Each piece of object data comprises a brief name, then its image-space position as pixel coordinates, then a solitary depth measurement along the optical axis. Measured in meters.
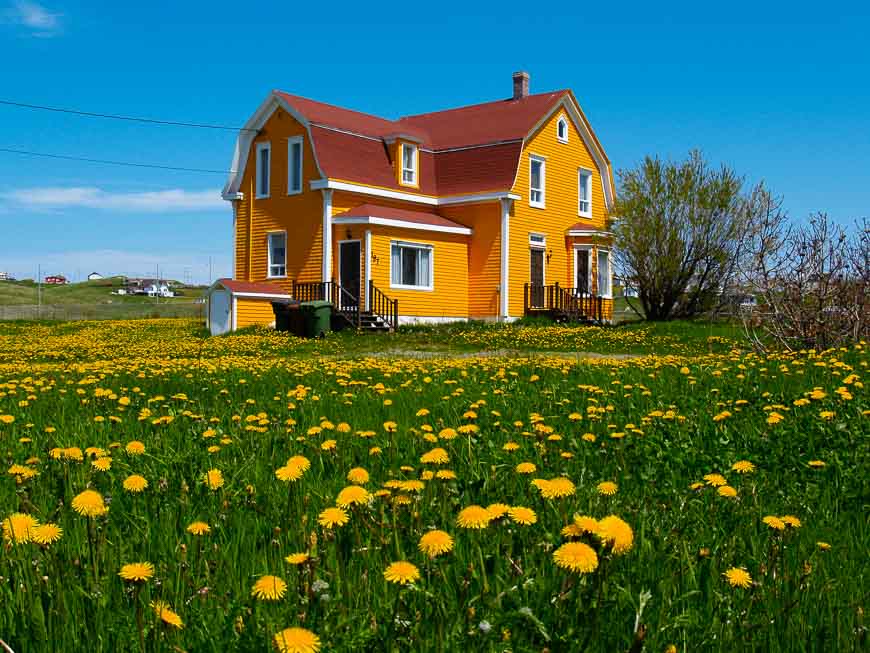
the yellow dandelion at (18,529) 2.31
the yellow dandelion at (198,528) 2.39
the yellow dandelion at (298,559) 2.01
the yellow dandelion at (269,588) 1.85
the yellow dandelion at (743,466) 3.46
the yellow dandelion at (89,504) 2.35
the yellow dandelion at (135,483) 2.88
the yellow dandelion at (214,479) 2.98
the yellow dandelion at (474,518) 2.19
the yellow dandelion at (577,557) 1.79
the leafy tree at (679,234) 29.02
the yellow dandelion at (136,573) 1.90
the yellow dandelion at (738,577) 2.14
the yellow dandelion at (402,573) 1.87
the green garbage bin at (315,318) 24.02
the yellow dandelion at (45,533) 2.24
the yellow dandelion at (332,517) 2.30
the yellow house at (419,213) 27.12
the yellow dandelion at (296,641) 1.57
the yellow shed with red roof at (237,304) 26.62
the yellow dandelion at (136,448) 3.78
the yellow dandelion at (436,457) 3.33
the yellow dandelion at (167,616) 1.76
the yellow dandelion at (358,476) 3.00
